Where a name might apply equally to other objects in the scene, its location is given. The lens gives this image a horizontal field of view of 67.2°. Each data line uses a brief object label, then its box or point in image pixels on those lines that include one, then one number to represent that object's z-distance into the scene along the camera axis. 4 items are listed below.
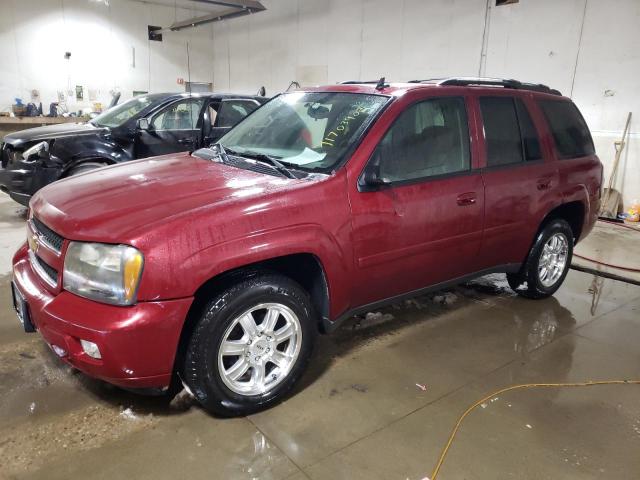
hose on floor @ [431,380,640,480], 2.19
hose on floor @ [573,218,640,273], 5.01
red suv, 2.03
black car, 5.63
